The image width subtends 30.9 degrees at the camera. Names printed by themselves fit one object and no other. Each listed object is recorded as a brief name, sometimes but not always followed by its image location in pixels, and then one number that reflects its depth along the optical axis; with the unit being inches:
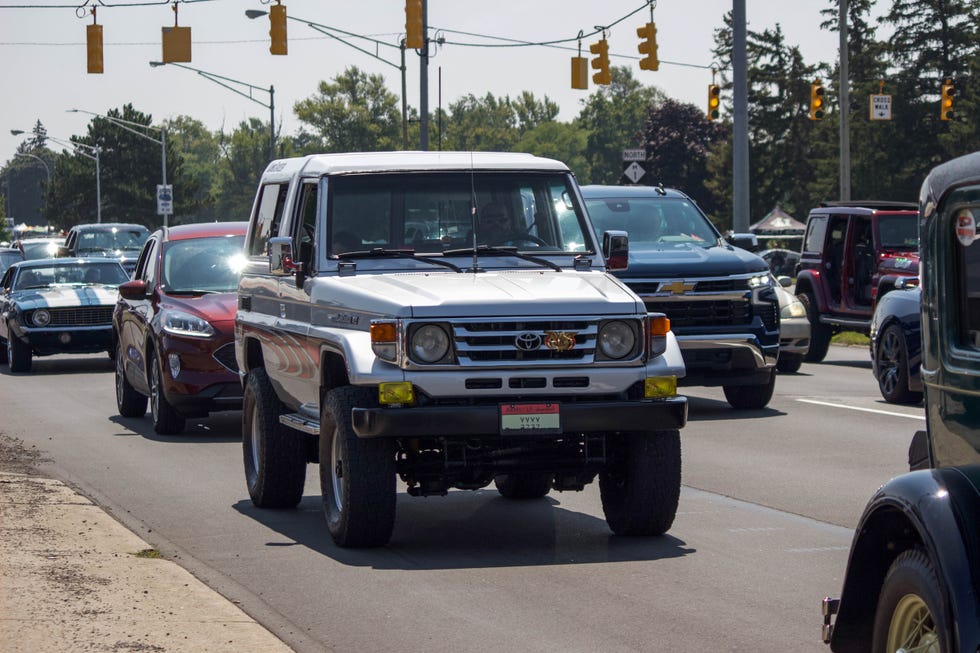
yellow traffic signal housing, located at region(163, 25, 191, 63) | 1162.3
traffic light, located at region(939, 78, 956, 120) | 1672.1
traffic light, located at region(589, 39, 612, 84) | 1428.4
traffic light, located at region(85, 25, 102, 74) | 1235.9
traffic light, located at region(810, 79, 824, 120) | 1595.7
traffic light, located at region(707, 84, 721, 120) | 1646.2
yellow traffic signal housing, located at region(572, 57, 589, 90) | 1448.1
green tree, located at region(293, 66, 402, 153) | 5846.5
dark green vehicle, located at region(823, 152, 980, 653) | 187.5
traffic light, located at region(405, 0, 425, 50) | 1142.3
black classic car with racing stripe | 964.6
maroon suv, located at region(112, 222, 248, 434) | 604.1
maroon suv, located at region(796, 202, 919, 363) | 903.7
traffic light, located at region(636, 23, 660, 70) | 1333.7
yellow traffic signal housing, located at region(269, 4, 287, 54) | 1219.2
